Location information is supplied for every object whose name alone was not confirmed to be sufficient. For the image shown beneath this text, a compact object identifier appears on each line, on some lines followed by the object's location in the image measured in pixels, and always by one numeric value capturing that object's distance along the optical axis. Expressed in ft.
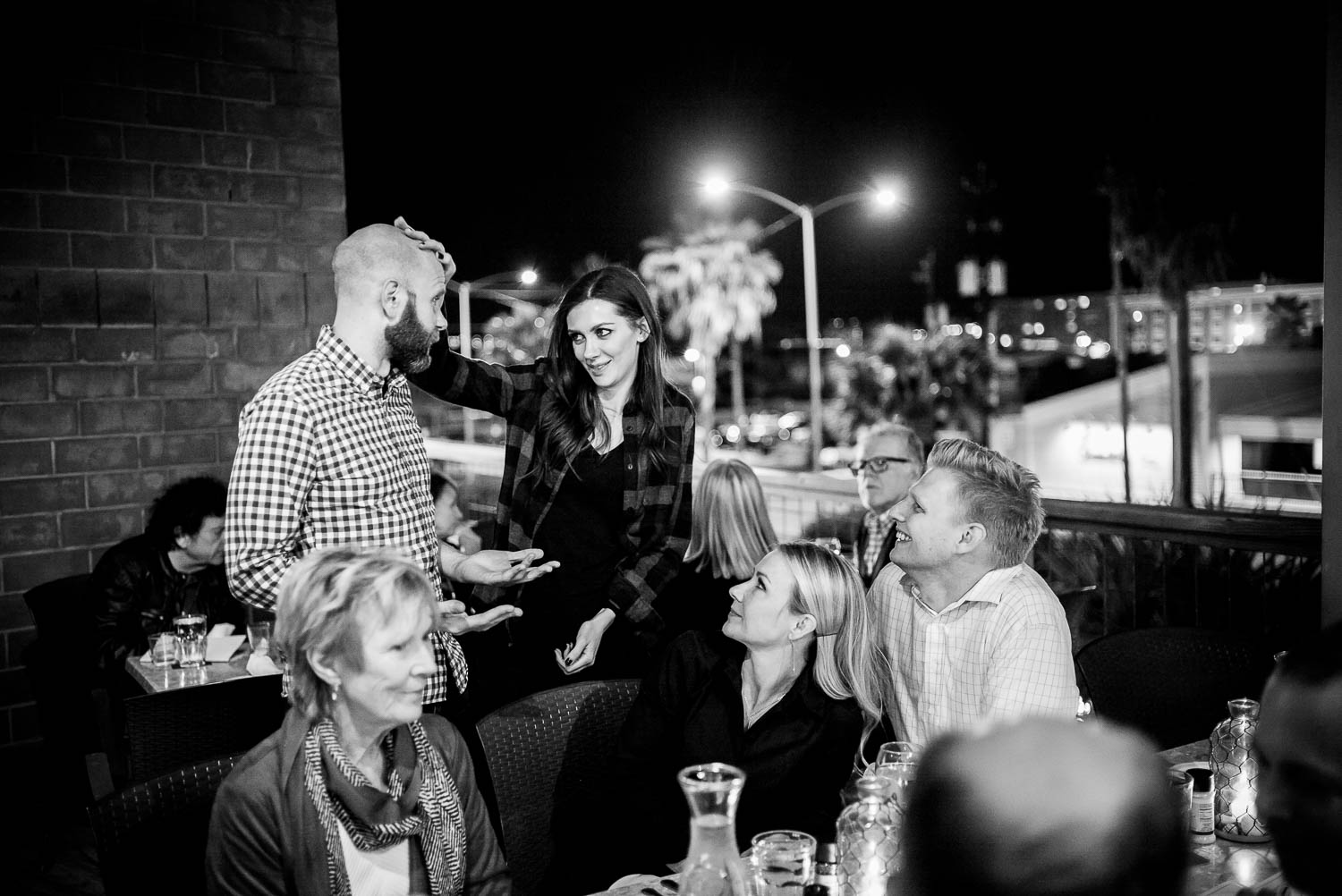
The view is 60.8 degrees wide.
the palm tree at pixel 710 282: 136.05
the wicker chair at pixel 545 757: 8.56
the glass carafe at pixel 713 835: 5.22
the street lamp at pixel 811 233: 66.40
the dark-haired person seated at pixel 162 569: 13.34
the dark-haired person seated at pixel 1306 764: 3.16
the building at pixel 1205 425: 95.81
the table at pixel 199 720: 9.94
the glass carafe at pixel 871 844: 6.08
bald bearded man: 8.39
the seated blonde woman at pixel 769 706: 8.48
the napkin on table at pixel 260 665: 11.91
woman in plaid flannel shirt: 10.72
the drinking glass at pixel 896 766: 6.15
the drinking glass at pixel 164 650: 12.58
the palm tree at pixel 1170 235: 67.41
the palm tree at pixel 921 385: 124.88
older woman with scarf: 6.29
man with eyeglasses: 16.30
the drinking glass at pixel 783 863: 5.85
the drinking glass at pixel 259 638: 12.41
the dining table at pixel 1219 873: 6.43
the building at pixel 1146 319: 100.27
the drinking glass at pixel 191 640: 12.23
